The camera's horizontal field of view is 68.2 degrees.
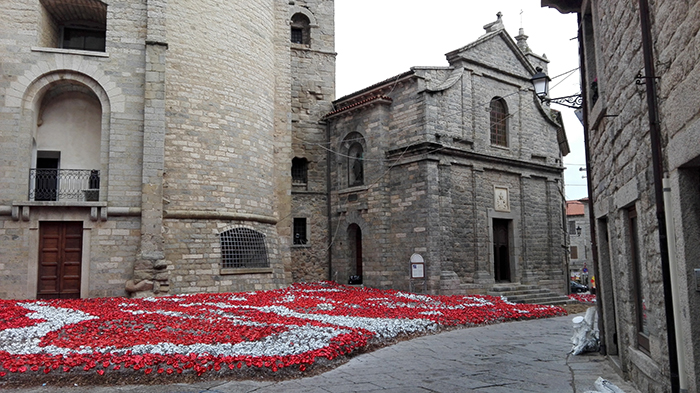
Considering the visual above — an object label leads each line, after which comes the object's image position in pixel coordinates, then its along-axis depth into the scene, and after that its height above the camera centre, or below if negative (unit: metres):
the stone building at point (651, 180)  3.74 +0.60
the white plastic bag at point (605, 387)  4.84 -1.32
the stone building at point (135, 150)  13.59 +3.02
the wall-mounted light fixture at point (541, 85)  11.51 +3.65
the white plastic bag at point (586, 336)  8.16 -1.40
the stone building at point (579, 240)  41.22 +0.70
